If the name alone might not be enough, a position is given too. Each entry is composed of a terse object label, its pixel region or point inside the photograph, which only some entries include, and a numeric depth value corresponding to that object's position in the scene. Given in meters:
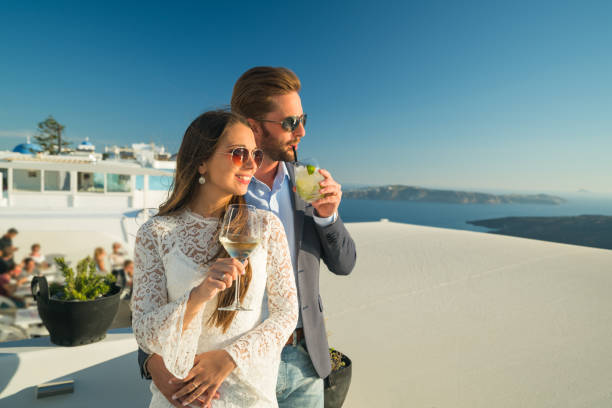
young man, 1.66
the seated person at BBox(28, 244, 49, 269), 4.89
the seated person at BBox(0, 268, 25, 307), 4.44
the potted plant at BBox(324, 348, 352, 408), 2.50
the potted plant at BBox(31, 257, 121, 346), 2.42
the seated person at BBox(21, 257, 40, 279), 4.70
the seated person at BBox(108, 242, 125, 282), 5.47
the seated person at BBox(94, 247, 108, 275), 5.29
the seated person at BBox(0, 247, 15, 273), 4.63
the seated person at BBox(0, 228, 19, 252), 4.84
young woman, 1.19
